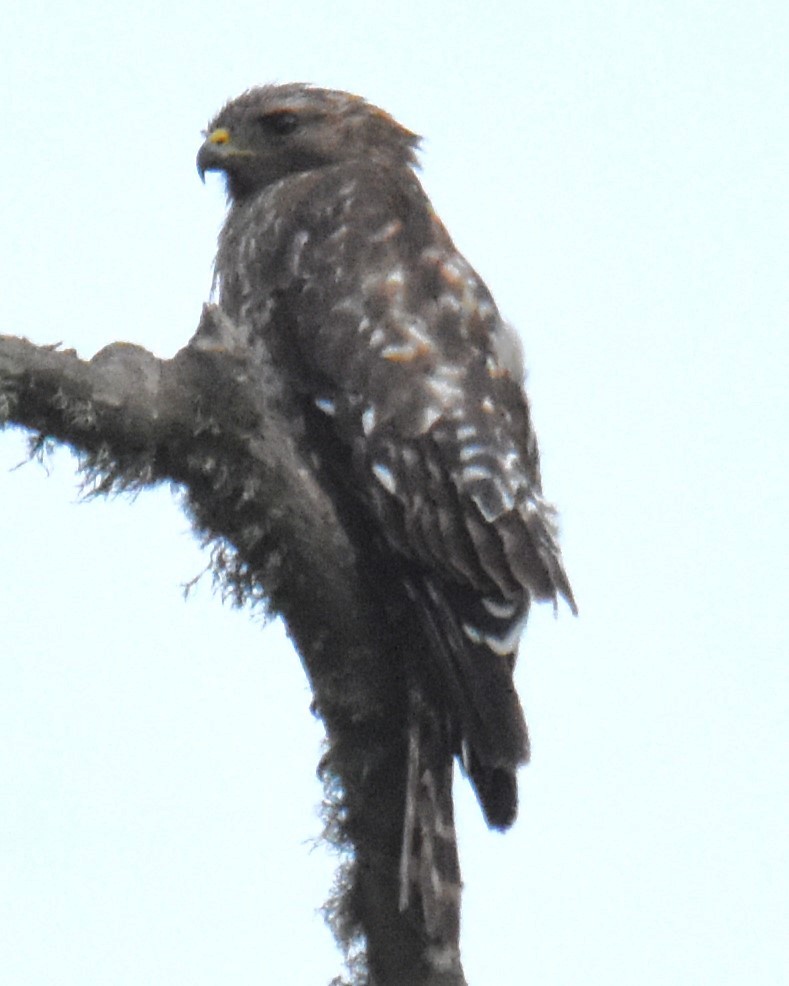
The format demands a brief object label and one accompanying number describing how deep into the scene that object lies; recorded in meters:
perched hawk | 8.45
